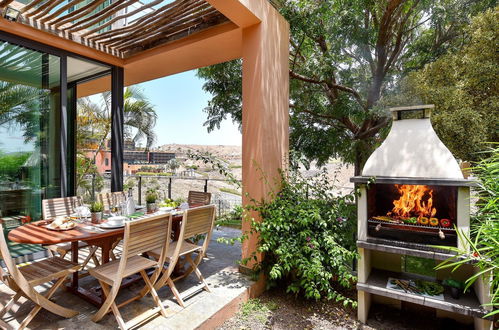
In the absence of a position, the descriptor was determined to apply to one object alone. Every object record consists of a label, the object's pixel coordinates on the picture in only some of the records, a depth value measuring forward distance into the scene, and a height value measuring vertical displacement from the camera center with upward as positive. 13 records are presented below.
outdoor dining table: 2.17 -0.66
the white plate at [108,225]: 2.55 -0.65
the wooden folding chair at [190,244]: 2.61 -0.91
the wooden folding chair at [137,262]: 2.14 -0.95
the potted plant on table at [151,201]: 3.33 -0.54
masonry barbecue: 2.39 -0.45
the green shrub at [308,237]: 2.77 -0.88
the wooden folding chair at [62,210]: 3.04 -0.65
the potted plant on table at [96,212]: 2.76 -0.56
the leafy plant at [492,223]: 1.49 -0.39
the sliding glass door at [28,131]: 3.72 +0.40
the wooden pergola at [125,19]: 3.39 +1.89
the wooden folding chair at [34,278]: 1.99 -0.98
